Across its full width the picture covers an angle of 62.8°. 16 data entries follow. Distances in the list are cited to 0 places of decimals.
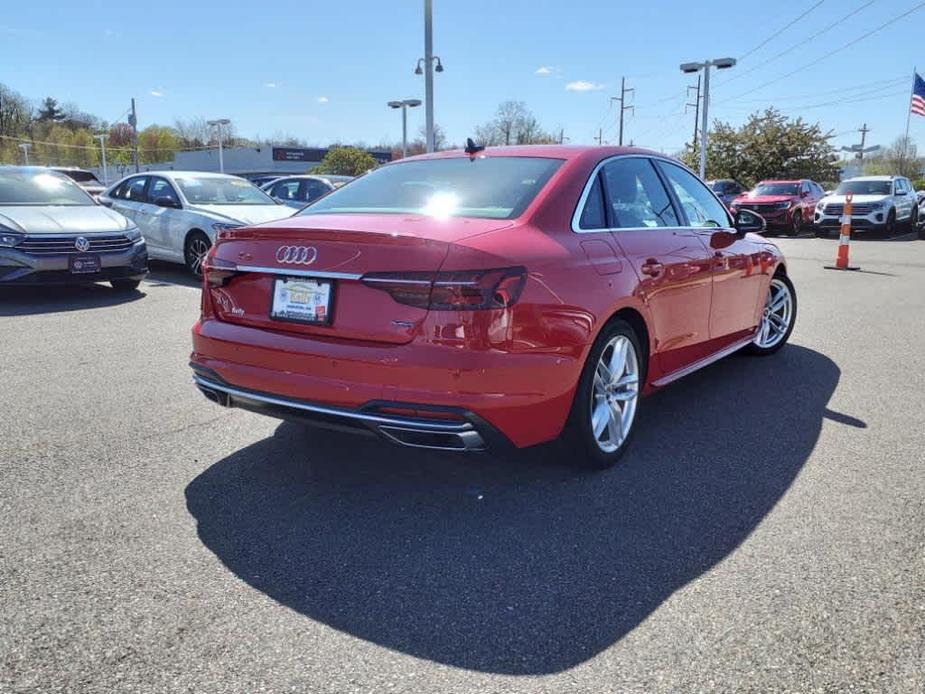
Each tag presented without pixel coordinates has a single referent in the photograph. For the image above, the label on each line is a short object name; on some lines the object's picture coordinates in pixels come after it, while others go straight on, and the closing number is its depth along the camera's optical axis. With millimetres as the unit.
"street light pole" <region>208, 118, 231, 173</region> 45822
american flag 29922
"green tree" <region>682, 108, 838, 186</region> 40188
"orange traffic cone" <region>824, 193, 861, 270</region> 12781
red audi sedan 2945
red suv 23000
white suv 21250
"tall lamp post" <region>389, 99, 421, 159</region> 31830
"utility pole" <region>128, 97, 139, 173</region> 48719
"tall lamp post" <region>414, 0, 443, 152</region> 21516
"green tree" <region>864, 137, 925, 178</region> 83762
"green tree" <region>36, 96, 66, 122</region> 107425
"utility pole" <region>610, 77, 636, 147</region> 70125
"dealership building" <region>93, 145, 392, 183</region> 75750
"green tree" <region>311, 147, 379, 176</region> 57125
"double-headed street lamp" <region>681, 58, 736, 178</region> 29734
